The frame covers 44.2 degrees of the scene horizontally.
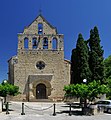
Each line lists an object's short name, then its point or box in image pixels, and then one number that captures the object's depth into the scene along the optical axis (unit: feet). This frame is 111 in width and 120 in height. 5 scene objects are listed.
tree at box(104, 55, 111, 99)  63.40
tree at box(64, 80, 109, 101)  37.65
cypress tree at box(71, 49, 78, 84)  60.12
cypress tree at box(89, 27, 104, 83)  59.02
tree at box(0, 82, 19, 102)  42.40
